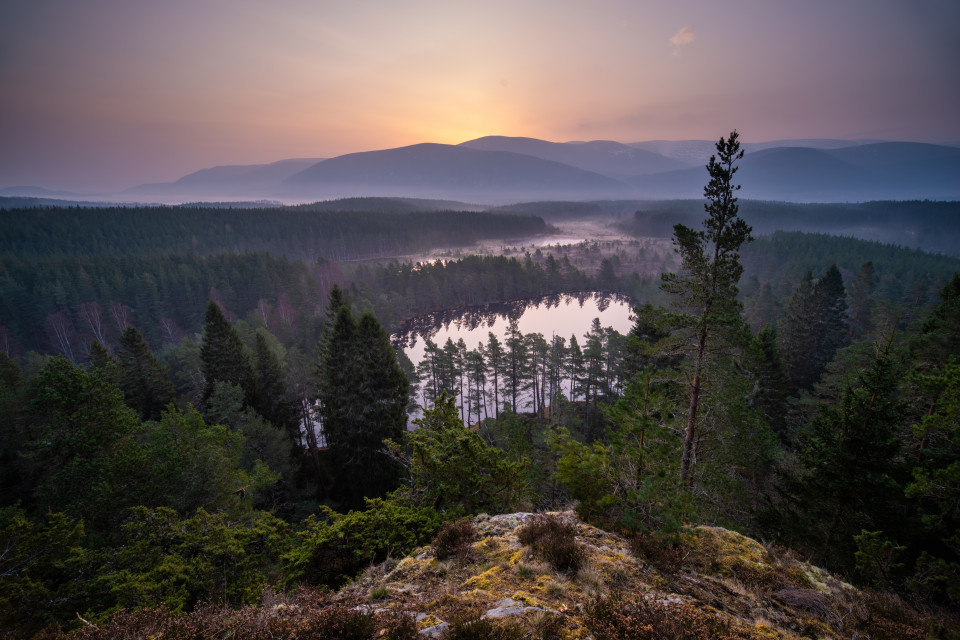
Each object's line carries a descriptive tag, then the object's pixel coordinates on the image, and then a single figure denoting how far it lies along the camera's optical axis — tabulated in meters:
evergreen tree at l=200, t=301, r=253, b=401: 26.22
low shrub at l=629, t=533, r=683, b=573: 6.59
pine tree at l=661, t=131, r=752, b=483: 10.50
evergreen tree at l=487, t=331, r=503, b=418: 39.81
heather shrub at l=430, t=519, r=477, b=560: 6.99
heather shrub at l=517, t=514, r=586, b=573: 6.31
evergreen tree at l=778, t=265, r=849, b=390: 34.50
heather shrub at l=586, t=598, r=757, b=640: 4.01
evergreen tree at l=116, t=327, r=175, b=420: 23.97
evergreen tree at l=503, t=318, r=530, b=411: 40.44
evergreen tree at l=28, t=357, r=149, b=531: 10.87
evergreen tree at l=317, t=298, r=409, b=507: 22.20
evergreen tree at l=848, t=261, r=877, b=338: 44.28
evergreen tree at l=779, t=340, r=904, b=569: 9.42
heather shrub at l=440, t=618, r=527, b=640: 4.24
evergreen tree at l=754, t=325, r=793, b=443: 23.28
